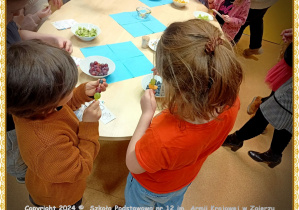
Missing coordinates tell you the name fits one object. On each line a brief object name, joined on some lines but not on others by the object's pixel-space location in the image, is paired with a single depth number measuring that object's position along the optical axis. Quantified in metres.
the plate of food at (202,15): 2.05
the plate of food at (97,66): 1.33
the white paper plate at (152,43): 1.64
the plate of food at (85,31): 1.60
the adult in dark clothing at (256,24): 2.44
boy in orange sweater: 0.72
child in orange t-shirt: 0.70
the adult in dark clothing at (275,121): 1.51
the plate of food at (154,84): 1.23
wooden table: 1.15
